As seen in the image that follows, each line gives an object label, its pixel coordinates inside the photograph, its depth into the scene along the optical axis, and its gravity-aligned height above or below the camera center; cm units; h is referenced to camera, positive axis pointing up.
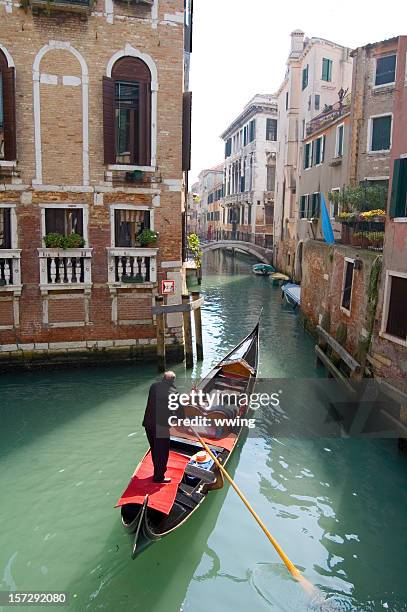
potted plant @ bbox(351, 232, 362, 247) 1157 -18
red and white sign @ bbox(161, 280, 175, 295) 1125 -135
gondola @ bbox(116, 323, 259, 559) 518 -296
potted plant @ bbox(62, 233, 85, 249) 1058 -36
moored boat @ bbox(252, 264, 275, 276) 3098 -252
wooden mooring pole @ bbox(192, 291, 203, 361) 1188 -250
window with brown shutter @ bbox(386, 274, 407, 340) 836 -129
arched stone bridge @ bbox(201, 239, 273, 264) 3427 -141
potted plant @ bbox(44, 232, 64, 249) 1048 -36
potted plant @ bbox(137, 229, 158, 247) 1105 -24
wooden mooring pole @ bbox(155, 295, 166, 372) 1104 -243
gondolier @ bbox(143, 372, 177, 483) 558 -224
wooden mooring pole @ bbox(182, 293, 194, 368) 1149 -242
